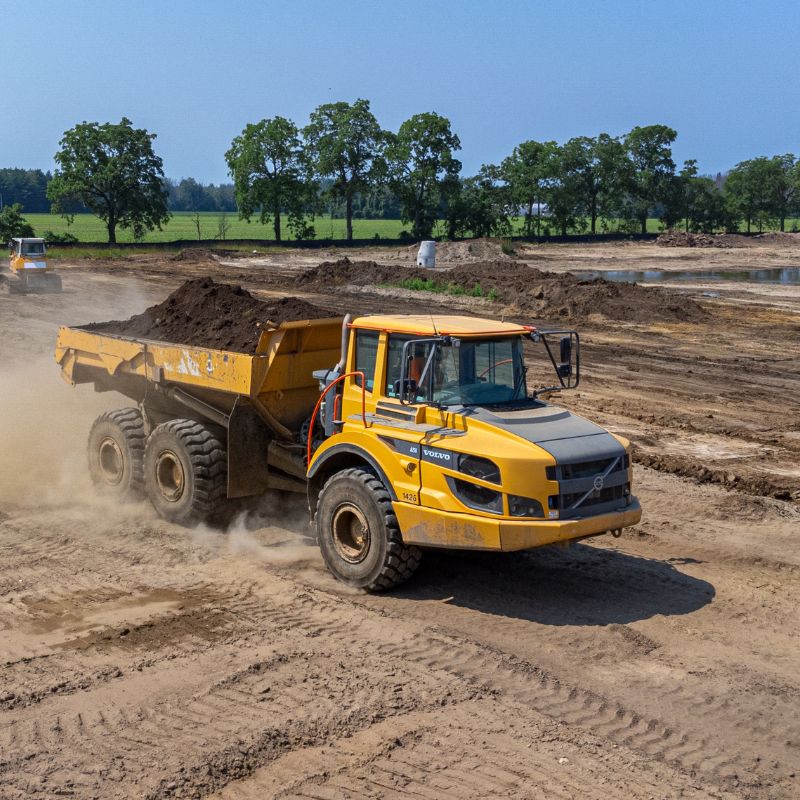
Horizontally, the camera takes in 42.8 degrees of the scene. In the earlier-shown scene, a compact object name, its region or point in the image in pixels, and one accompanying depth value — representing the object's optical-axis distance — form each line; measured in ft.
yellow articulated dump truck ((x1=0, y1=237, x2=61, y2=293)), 118.52
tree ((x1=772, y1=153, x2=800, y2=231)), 309.63
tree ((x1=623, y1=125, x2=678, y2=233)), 285.64
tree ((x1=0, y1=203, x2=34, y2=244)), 197.67
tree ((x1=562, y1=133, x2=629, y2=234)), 278.26
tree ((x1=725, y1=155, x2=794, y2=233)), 307.78
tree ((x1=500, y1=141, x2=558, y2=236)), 270.05
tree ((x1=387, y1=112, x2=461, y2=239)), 248.73
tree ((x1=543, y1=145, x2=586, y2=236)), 272.10
